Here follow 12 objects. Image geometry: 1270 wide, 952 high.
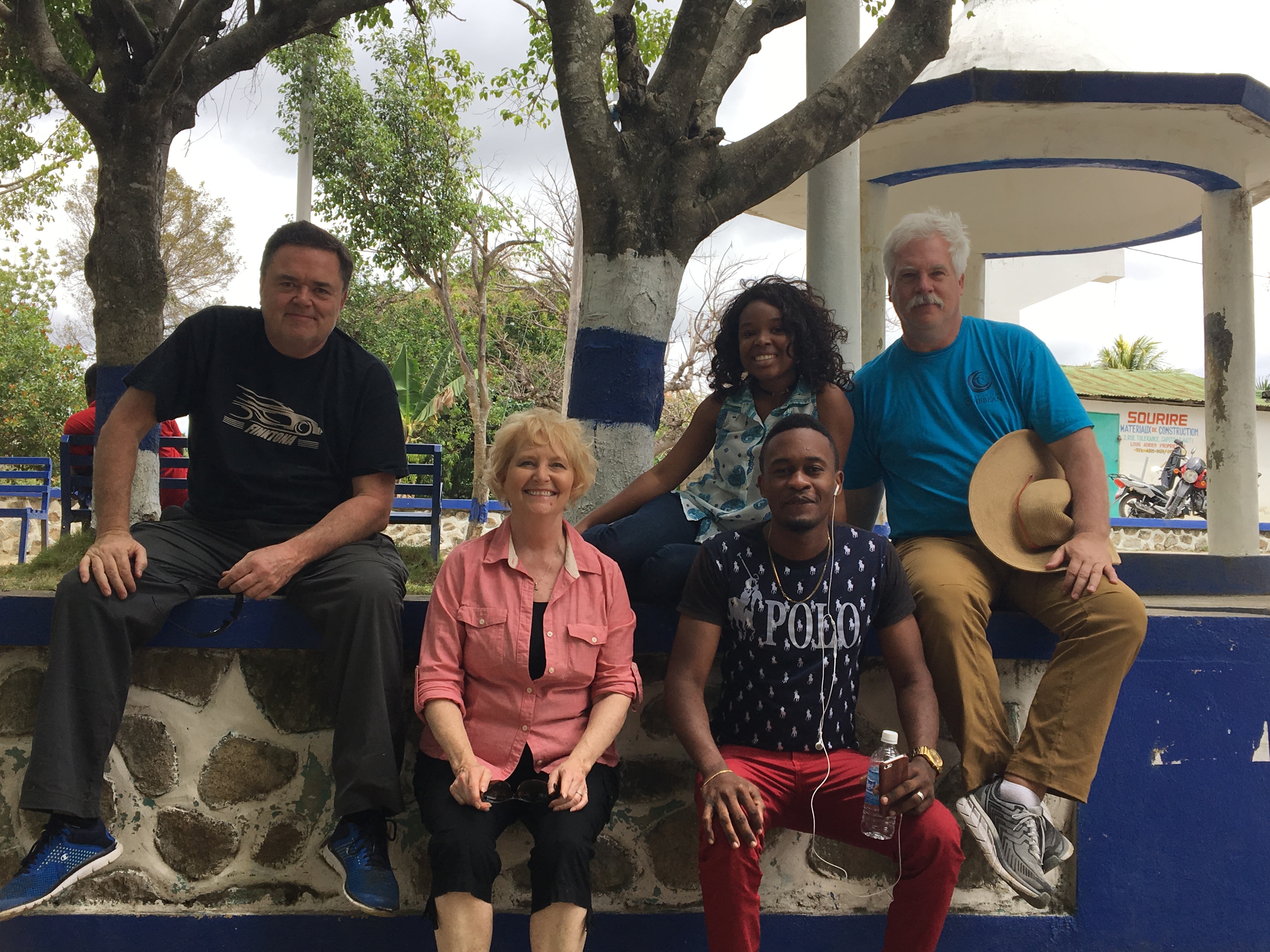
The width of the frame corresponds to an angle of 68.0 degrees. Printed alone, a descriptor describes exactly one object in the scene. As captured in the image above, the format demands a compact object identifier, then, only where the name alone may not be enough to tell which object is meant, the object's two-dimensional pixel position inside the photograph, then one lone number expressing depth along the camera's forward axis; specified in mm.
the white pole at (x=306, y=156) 13969
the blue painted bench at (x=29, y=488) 11844
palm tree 32719
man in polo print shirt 2502
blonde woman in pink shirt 2348
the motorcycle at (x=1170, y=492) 19250
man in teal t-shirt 2711
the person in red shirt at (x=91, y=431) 8391
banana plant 17375
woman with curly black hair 3178
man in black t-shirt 2561
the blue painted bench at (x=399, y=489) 8414
